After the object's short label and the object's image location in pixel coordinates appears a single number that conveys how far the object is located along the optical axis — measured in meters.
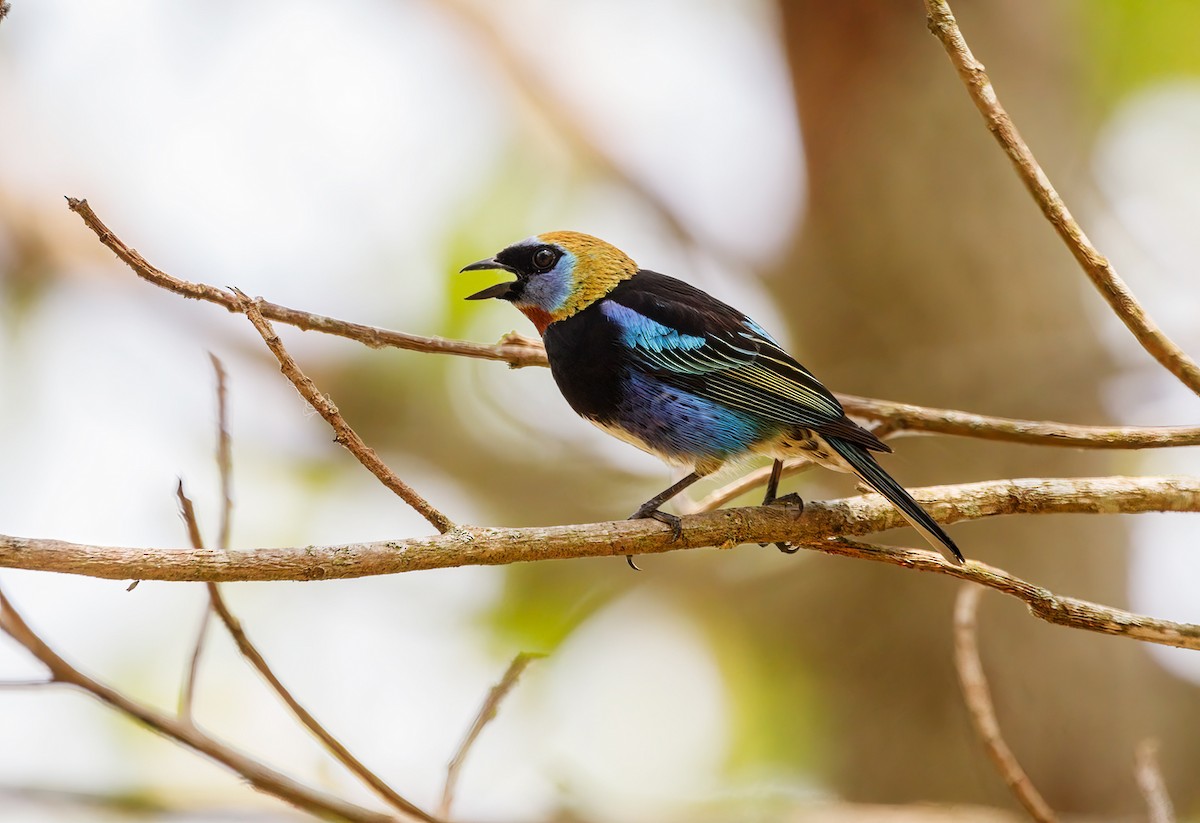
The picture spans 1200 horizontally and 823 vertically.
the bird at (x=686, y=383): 7.67
